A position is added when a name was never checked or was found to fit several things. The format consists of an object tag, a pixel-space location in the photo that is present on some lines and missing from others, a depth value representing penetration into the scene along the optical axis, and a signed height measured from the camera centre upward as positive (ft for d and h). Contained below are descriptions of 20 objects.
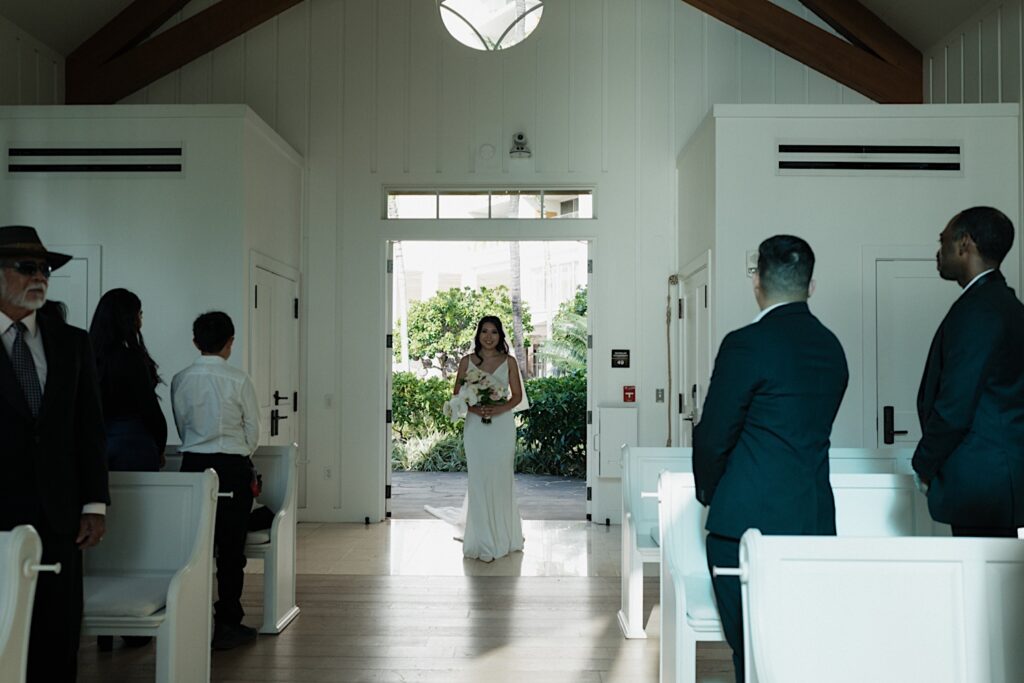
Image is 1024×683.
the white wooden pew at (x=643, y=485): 16.19 -1.85
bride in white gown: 22.91 -2.07
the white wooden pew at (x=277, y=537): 16.08 -2.71
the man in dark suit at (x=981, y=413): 9.87 -0.34
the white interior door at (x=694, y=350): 23.52 +0.84
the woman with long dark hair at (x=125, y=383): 13.89 +0.02
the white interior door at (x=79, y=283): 22.77 +2.48
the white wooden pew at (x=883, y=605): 7.45 -1.80
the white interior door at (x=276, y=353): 24.26 +0.83
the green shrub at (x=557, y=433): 42.73 -2.39
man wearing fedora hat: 9.59 -0.67
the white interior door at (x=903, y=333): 22.00 +1.13
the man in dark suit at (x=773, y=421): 8.69 -0.37
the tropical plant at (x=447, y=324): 54.80 +3.48
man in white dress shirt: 15.01 -0.82
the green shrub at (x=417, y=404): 48.83 -1.12
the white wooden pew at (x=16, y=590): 7.27 -1.63
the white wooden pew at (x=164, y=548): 11.85 -2.19
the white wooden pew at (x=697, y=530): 11.18 -2.03
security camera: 27.81 +7.00
